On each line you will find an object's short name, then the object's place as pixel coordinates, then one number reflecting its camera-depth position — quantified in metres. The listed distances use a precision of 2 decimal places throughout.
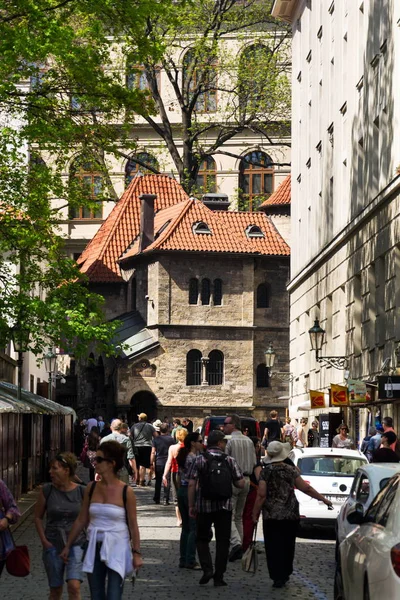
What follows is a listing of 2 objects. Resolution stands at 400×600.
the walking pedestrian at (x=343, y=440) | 30.98
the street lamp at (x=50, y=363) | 48.56
